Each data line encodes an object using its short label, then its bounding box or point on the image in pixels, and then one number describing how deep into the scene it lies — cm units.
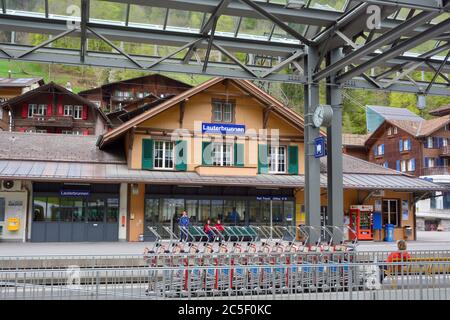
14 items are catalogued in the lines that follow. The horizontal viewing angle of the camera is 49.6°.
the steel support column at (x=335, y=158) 1241
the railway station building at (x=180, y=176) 2200
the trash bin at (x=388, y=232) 2544
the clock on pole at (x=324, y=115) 1174
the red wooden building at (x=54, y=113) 4178
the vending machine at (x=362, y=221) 2502
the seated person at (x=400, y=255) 1079
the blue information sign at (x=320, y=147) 1200
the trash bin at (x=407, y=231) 2616
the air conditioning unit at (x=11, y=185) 2159
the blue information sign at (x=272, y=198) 2481
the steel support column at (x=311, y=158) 1242
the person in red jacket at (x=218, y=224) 2250
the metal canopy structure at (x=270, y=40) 1048
